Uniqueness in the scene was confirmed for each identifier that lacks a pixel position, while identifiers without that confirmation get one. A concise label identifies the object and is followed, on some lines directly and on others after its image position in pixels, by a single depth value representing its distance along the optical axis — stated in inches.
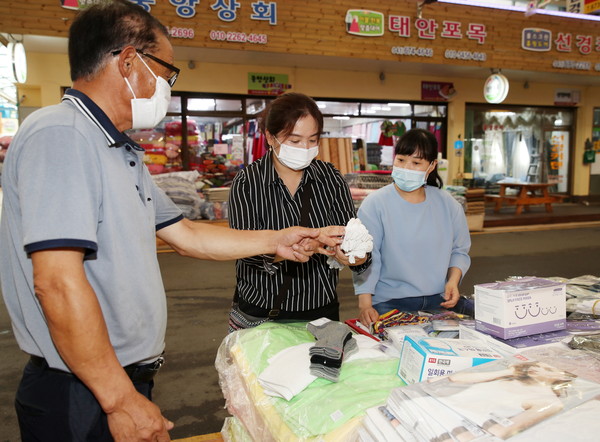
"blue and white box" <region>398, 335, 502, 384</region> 49.8
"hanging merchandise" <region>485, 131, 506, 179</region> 515.8
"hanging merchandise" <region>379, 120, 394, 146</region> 441.7
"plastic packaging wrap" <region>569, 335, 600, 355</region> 59.8
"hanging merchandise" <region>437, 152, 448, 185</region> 343.9
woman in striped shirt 81.1
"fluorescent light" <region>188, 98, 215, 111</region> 387.5
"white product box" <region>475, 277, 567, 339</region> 59.9
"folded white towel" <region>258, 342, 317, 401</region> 52.5
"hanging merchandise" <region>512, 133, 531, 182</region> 530.6
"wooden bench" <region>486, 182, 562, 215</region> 435.2
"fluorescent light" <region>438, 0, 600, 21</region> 376.3
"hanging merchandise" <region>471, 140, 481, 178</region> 503.8
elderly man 39.8
